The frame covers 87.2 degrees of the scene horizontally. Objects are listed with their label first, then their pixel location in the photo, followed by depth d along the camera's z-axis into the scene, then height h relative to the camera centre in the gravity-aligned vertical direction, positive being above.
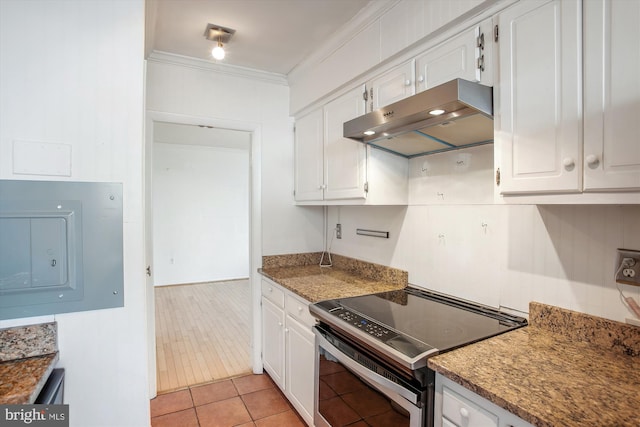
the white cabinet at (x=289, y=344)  2.03 -0.91
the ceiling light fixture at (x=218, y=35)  2.19 +1.19
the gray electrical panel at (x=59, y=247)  1.14 -0.12
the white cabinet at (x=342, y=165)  2.06 +0.32
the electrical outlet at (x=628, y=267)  1.16 -0.19
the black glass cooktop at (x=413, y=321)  1.29 -0.50
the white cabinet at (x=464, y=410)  0.96 -0.61
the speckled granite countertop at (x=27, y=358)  0.98 -0.50
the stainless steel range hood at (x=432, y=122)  1.28 +0.42
